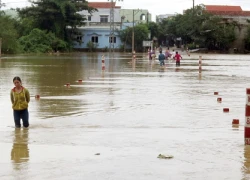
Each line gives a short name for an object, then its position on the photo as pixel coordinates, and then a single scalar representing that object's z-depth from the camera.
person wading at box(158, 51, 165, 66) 37.38
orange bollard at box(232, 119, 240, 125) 11.55
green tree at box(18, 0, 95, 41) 85.12
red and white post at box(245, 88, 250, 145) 9.01
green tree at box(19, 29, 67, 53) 82.62
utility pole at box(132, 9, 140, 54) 88.15
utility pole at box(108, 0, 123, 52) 90.00
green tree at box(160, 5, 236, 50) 84.69
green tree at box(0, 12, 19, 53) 66.81
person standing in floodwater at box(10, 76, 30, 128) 11.36
